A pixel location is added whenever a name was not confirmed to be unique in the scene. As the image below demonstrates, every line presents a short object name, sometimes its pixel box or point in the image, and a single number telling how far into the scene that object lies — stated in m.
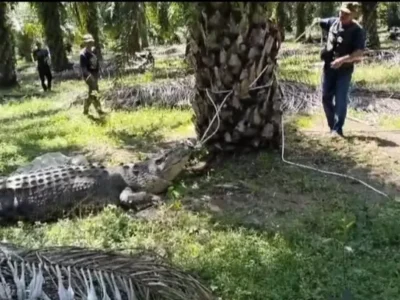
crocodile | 5.69
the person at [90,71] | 10.17
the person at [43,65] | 15.98
